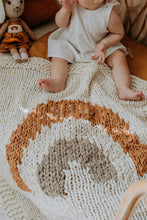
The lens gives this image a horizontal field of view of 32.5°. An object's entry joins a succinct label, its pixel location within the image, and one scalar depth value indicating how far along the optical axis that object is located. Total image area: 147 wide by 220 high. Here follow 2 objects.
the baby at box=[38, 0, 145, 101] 0.99
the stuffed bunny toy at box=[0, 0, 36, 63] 1.06
